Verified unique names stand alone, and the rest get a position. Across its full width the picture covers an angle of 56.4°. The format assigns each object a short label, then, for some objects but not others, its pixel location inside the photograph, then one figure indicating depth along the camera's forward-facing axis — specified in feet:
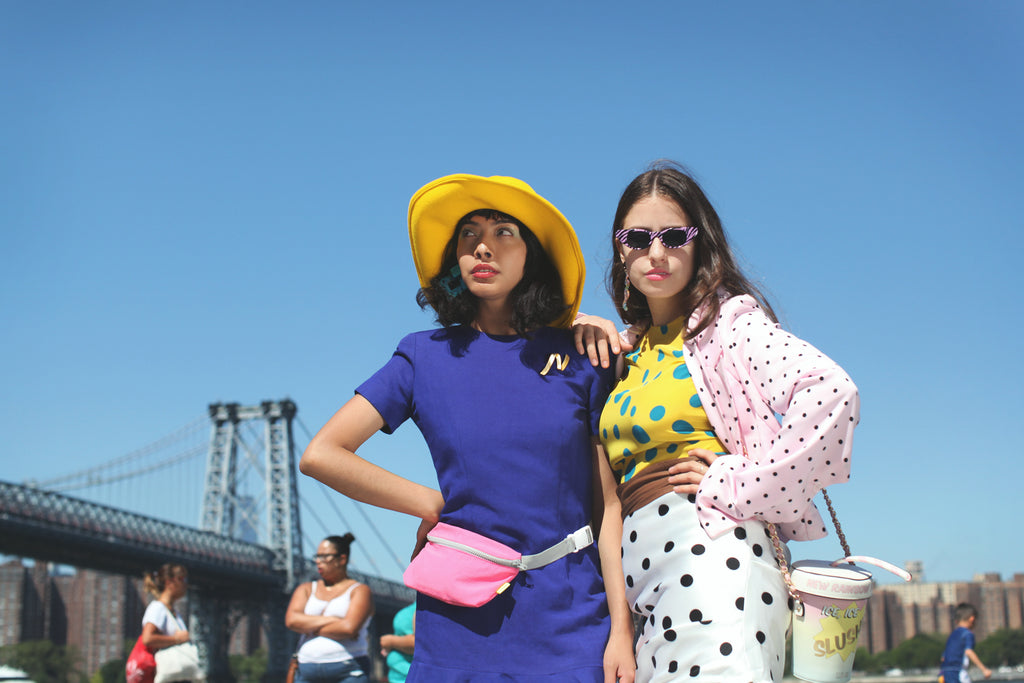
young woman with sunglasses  5.08
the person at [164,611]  17.53
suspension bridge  95.04
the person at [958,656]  24.08
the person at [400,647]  15.70
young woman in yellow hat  5.45
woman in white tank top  16.08
